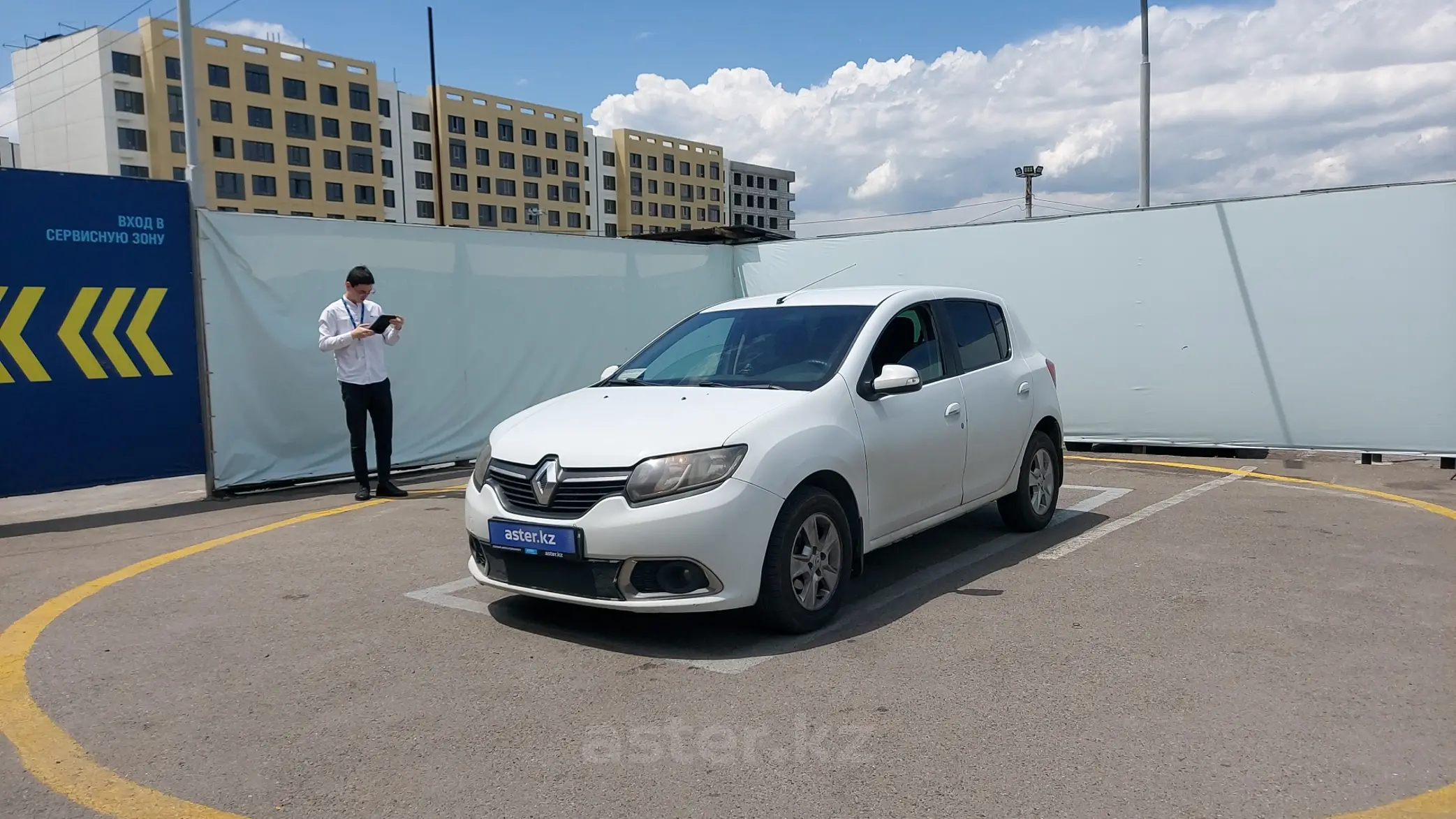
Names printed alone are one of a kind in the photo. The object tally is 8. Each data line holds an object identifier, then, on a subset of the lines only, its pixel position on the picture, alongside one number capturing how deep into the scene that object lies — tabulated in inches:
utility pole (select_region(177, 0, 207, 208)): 382.0
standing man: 336.2
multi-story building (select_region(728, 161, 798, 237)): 5324.8
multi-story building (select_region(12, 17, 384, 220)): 2856.8
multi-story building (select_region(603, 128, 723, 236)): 4232.3
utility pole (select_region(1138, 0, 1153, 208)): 632.4
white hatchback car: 176.6
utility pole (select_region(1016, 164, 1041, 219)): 1496.1
